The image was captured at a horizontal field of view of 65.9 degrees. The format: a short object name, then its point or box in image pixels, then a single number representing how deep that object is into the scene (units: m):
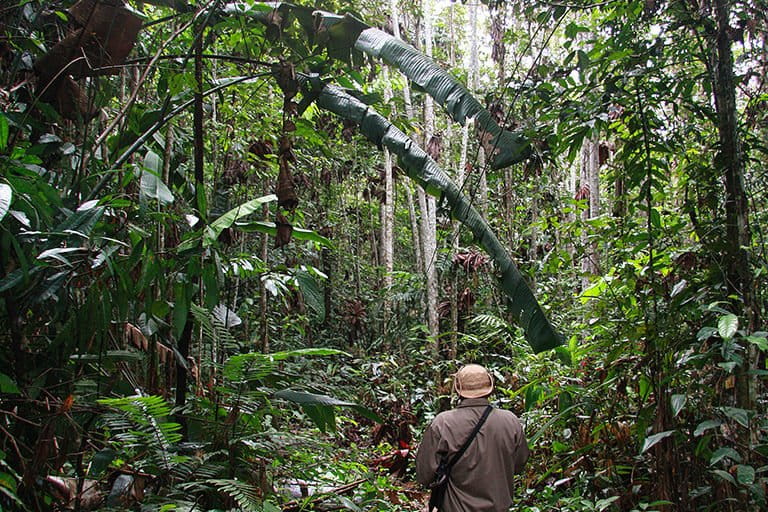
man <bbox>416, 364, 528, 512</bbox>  3.65
